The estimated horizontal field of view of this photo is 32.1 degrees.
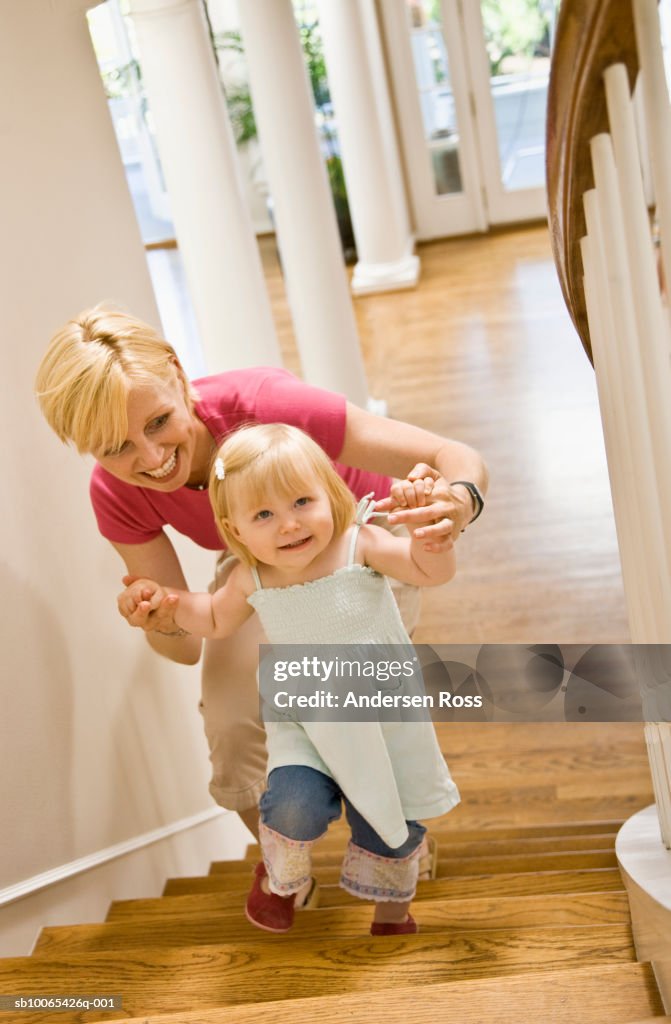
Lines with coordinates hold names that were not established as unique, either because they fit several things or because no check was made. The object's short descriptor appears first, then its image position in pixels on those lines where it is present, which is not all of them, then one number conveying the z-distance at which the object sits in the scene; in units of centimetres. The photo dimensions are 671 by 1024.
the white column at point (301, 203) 499
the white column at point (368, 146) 727
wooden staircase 167
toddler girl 187
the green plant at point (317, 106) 843
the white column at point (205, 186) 400
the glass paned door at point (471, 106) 835
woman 197
